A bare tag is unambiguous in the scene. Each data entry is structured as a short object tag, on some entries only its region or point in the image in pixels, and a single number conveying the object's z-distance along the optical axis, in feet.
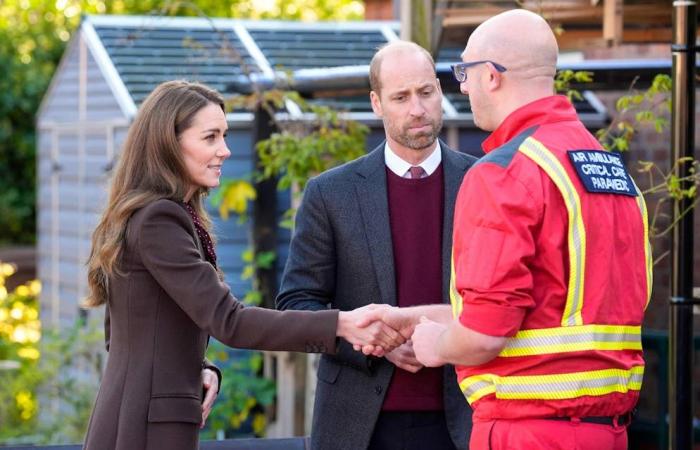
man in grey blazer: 23.18
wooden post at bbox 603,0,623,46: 36.94
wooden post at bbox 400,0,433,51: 40.11
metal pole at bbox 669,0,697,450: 27.48
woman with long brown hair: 19.95
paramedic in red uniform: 17.02
